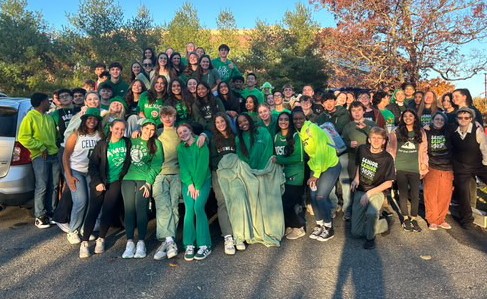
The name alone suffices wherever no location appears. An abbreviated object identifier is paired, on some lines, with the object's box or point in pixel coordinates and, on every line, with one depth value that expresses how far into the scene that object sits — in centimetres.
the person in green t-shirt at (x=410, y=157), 559
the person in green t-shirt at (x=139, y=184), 470
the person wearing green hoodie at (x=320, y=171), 521
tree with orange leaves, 1472
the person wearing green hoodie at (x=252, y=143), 517
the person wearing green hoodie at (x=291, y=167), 533
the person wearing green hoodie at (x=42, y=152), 535
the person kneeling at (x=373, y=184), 514
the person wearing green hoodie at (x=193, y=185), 470
